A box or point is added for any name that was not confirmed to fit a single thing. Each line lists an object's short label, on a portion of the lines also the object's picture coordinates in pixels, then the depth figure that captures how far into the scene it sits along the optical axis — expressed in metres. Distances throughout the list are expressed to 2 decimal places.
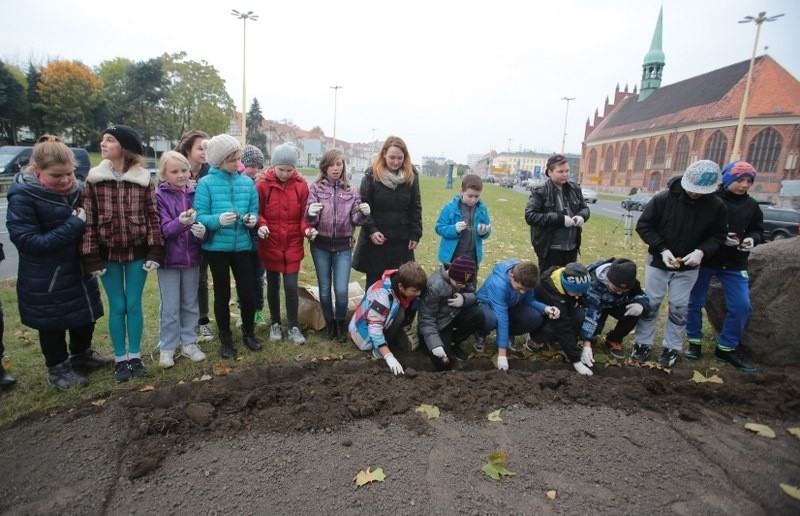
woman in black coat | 4.51
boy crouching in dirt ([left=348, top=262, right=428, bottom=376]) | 3.88
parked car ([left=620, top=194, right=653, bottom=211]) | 26.96
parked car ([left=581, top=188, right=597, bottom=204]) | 32.47
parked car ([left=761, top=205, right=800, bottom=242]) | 13.23
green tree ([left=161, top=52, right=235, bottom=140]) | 40.94
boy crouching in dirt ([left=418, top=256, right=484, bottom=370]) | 3.99
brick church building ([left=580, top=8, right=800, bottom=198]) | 41.25
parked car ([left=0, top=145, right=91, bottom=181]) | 17.36
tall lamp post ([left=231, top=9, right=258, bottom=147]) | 26.23
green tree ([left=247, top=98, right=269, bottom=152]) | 57.34
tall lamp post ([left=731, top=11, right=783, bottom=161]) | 21.38
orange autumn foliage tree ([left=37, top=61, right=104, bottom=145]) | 38.06
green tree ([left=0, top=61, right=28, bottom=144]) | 33.62
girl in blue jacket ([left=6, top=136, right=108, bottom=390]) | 3.12
